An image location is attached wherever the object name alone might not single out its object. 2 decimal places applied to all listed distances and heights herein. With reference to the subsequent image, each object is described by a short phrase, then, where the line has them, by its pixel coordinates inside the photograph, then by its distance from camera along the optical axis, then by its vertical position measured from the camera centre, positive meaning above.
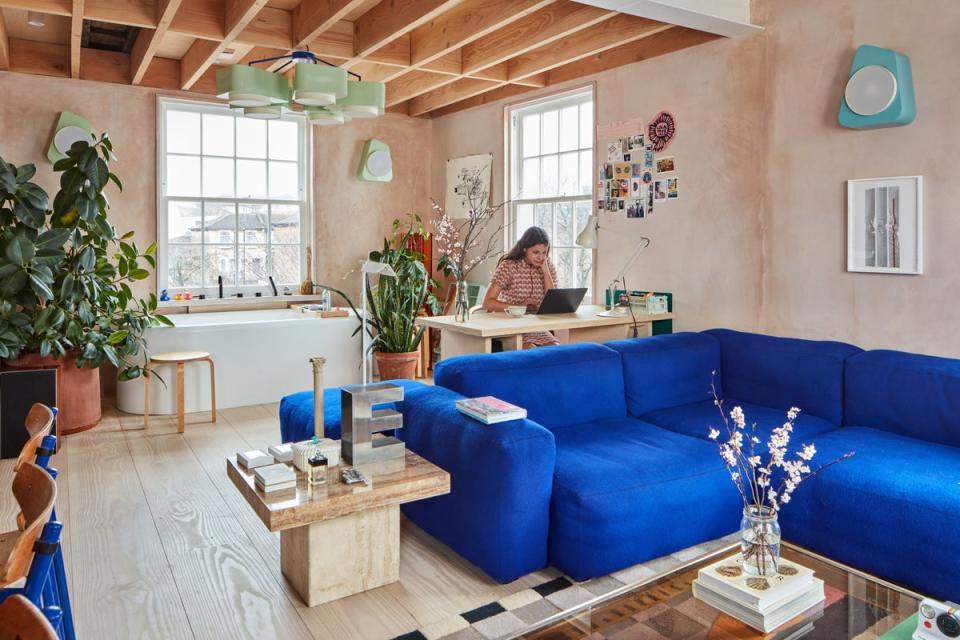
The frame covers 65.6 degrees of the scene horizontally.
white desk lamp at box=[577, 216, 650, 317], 5.21 +0.49
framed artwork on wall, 3.67 +0.43
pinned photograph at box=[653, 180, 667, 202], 5.02 +0.81
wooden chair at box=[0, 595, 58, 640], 0.96 -0.41
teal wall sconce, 3.61 +1.08
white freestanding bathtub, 5.55 -0.38
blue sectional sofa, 2.75 -0.60
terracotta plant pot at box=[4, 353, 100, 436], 4.92 -0.58
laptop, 4.76 +0.06
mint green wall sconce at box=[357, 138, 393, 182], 7.31 +1.45
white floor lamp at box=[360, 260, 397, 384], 3.02 +0.17
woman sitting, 5.07 +0.23
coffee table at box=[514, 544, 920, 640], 1.88 -0.81
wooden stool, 5.06 -0.37
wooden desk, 4.34 -0.11
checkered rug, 2.51 -1.07
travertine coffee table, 2.48 -0.80
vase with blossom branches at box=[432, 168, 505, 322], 6.81 +0.76
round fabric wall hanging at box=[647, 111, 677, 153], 4.95 +1.21
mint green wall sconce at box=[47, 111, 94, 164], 5.88 +1.39
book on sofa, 2.85 -0.39
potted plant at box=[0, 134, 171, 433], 4.41 +0.13
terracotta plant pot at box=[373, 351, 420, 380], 5.82 -0.43
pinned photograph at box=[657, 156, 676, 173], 4.97 +0.97
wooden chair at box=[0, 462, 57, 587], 1.44 -0.43
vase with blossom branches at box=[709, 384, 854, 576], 1.99 -0.58
